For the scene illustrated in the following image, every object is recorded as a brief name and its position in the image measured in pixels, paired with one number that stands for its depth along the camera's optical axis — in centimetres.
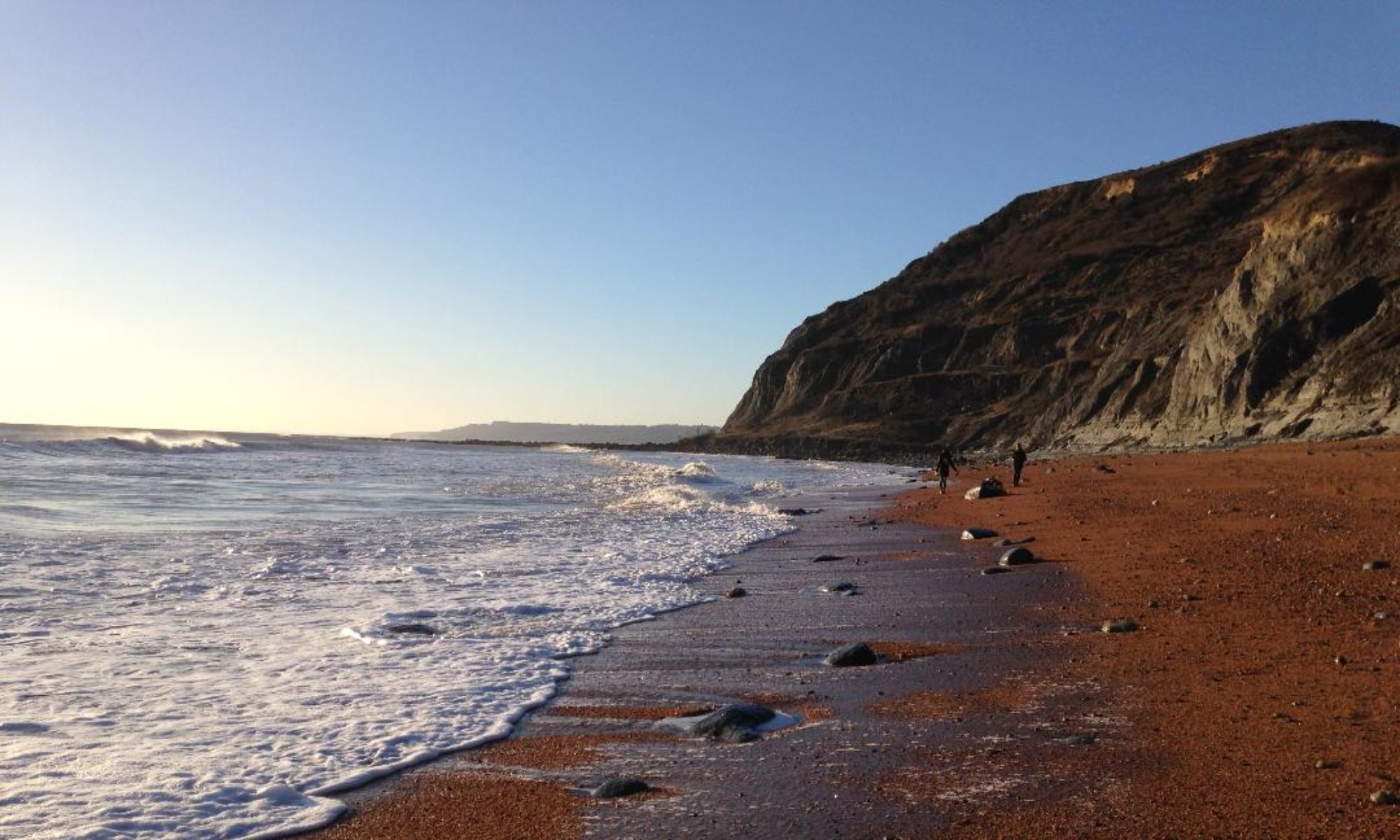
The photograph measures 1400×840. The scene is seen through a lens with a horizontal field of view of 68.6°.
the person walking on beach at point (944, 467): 3203
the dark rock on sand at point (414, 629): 967
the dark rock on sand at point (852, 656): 820
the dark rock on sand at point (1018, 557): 1374
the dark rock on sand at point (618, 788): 525
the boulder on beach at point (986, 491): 2638
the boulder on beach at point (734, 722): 619
